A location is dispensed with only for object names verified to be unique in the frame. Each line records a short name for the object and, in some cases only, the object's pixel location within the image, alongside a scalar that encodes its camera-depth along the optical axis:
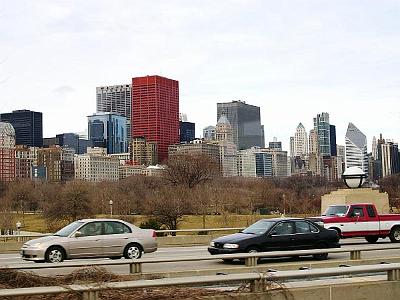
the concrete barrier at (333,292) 9.57
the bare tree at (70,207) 70.94
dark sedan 18.62
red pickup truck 26.98
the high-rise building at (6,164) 181.20
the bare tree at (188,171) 117.75
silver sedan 19.38
